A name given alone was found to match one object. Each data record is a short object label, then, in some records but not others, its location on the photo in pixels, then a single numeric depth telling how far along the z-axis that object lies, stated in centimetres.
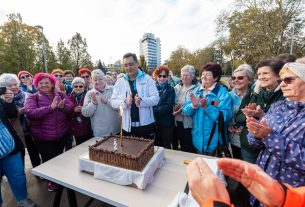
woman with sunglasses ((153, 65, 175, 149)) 342
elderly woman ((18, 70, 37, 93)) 450
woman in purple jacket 271
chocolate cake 171
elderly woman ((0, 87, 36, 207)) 233
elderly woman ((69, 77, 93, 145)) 326
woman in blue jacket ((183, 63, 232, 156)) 252
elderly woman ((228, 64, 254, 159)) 279
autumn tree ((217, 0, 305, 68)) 1747
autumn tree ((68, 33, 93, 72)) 3528
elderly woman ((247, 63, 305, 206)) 134
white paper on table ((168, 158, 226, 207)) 132
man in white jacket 286
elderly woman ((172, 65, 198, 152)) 334
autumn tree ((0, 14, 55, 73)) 2064
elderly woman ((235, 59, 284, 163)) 194
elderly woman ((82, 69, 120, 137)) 294
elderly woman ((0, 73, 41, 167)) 290
